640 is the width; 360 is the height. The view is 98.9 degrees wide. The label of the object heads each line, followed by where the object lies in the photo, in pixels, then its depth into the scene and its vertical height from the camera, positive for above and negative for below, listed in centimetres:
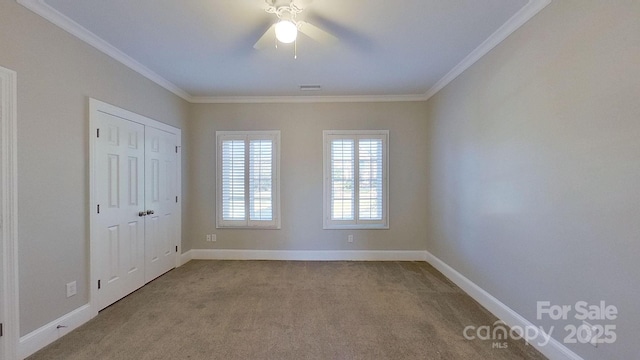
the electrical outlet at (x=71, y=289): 245 -99
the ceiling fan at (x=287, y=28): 202 +133
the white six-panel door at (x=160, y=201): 355 -31
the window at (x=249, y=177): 458 +3
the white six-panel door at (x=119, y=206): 281 -30
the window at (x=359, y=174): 457 +8
